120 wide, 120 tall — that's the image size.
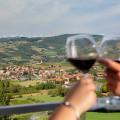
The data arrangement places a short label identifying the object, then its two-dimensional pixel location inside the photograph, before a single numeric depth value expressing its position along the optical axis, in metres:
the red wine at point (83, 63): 1.16
